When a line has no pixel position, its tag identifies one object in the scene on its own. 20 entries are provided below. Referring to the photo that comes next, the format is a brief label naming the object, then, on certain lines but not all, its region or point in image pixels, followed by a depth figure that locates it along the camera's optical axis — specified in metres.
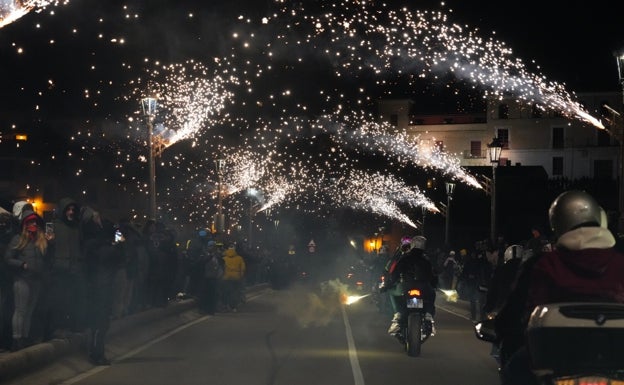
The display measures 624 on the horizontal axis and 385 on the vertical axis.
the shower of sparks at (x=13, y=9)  14.59
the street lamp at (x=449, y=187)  51.92
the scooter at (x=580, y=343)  5.40
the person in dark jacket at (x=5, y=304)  14.14
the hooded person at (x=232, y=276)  29.69
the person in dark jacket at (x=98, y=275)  14.98
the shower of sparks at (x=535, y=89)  23.40
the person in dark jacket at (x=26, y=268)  14.11
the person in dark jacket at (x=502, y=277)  9.95
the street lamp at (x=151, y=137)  30.22
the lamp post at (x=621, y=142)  23.21
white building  109.56
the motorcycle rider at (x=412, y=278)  17.69
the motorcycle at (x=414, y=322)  17.06
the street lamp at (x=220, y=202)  44.09
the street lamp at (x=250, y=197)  60.03
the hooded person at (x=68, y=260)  15.33
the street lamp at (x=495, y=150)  36.69
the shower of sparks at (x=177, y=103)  29.55
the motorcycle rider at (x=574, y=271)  5.79
